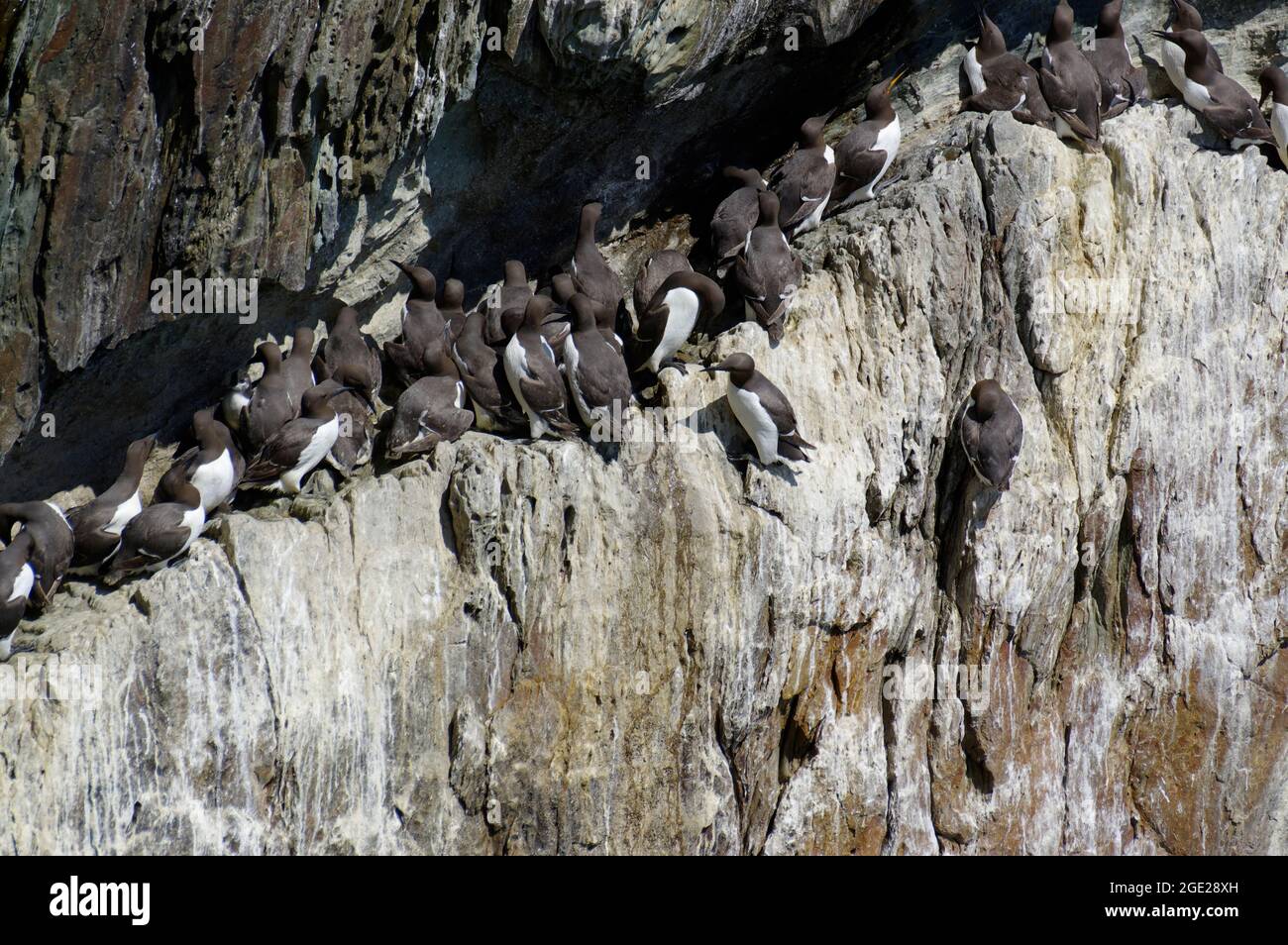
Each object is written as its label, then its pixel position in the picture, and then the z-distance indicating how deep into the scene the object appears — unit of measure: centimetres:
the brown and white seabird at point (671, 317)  1922
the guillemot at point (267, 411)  1813
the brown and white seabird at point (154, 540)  1563
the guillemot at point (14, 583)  1484
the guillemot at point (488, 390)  1875
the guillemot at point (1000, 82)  2134
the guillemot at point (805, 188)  2087
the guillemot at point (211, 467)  1709
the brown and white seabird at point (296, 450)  1731
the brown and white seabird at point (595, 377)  1822
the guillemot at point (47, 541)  1572
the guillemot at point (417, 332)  1997
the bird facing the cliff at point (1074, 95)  2108
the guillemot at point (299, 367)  1880
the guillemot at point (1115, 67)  2180
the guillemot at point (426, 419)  1772
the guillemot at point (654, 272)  2061
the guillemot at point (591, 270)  2072
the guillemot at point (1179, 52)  2242
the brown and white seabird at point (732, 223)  2081
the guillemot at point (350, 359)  1922
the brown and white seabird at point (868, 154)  2109
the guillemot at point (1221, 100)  2183
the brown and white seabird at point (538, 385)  1816
